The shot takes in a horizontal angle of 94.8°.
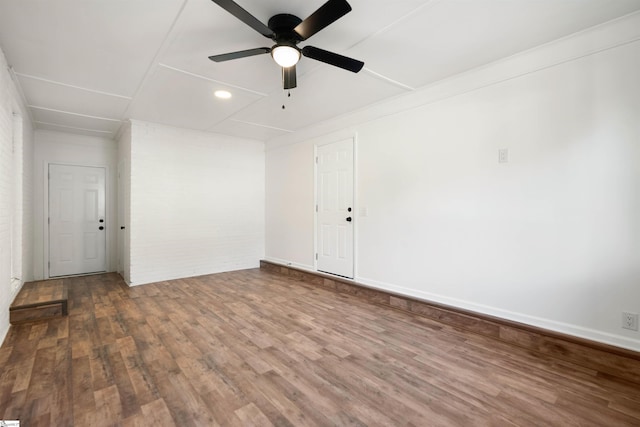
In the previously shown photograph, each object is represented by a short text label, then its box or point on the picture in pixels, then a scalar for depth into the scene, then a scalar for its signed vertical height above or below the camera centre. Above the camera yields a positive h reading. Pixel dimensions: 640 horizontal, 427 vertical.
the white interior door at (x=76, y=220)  5.15 -0.21
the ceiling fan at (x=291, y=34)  1.71 +1.17
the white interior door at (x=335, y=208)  4.36 +0.03
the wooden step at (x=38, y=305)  3.04 -1.04
